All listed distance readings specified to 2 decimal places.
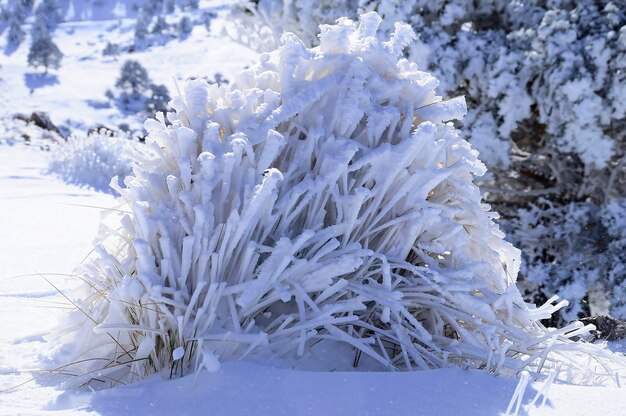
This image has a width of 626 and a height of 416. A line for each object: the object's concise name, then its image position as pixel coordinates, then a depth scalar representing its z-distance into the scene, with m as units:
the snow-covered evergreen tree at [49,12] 46.29
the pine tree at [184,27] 43.32
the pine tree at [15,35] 38.92
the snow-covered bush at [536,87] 5.18
